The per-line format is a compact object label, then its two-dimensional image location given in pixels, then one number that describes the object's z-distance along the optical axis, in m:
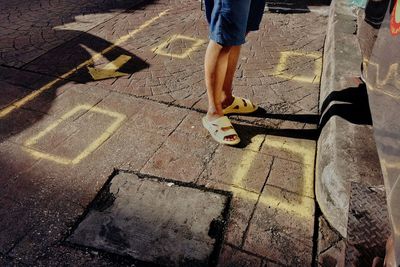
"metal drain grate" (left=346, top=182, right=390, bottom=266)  1.73
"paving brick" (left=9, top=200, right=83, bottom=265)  2.15
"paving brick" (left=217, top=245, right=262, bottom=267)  2.09
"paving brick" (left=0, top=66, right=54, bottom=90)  3.84
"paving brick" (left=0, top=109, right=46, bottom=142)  3.16
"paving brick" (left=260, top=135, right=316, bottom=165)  2.88
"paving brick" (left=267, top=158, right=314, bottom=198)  2.60
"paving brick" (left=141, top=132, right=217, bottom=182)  2.74
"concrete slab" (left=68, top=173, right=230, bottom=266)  2.16
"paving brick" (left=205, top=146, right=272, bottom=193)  2.66
